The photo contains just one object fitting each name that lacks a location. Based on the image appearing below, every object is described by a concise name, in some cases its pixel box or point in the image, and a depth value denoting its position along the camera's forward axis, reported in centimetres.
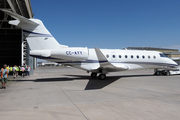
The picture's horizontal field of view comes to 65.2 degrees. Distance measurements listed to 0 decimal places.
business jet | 1148
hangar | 2567
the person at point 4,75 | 874
